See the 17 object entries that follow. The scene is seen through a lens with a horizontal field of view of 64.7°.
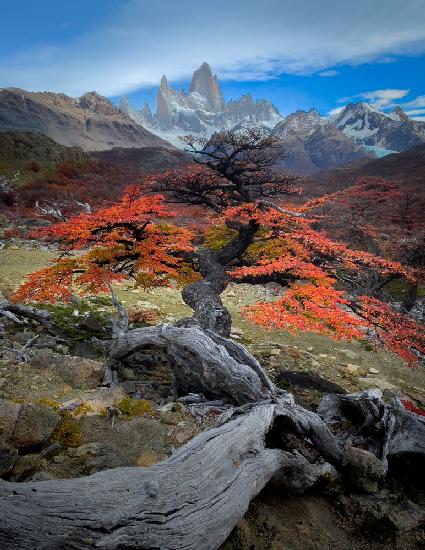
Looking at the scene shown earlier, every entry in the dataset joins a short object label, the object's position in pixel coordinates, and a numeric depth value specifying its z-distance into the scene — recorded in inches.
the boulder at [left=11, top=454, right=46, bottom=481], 129.9
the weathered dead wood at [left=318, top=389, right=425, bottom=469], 199.9
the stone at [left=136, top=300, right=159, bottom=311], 594.7
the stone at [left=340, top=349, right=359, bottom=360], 494.1
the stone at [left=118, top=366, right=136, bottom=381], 273.3
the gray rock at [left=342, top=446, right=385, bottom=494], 171.0
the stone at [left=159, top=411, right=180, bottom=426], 187.3
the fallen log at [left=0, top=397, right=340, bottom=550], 92.4
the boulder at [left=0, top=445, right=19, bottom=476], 127.5
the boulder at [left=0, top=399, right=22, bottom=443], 146.4
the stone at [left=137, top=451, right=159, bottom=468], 151.5
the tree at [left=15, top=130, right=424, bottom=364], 297.6
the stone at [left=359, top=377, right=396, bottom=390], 406.3
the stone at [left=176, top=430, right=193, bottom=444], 172.2
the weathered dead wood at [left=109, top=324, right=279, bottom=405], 209.6
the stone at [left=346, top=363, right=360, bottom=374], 443.3
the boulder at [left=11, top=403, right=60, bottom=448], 145.9
